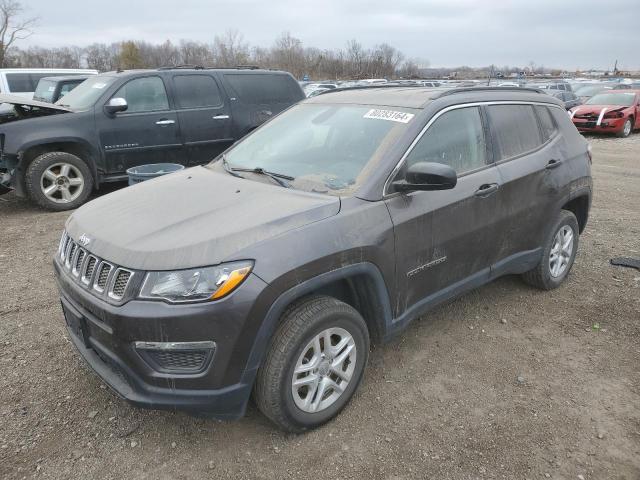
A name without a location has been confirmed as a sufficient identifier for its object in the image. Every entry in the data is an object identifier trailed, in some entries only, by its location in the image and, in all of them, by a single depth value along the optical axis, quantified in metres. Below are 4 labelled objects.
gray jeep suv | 2.19
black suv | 6.26
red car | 15.23
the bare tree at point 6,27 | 56.66
